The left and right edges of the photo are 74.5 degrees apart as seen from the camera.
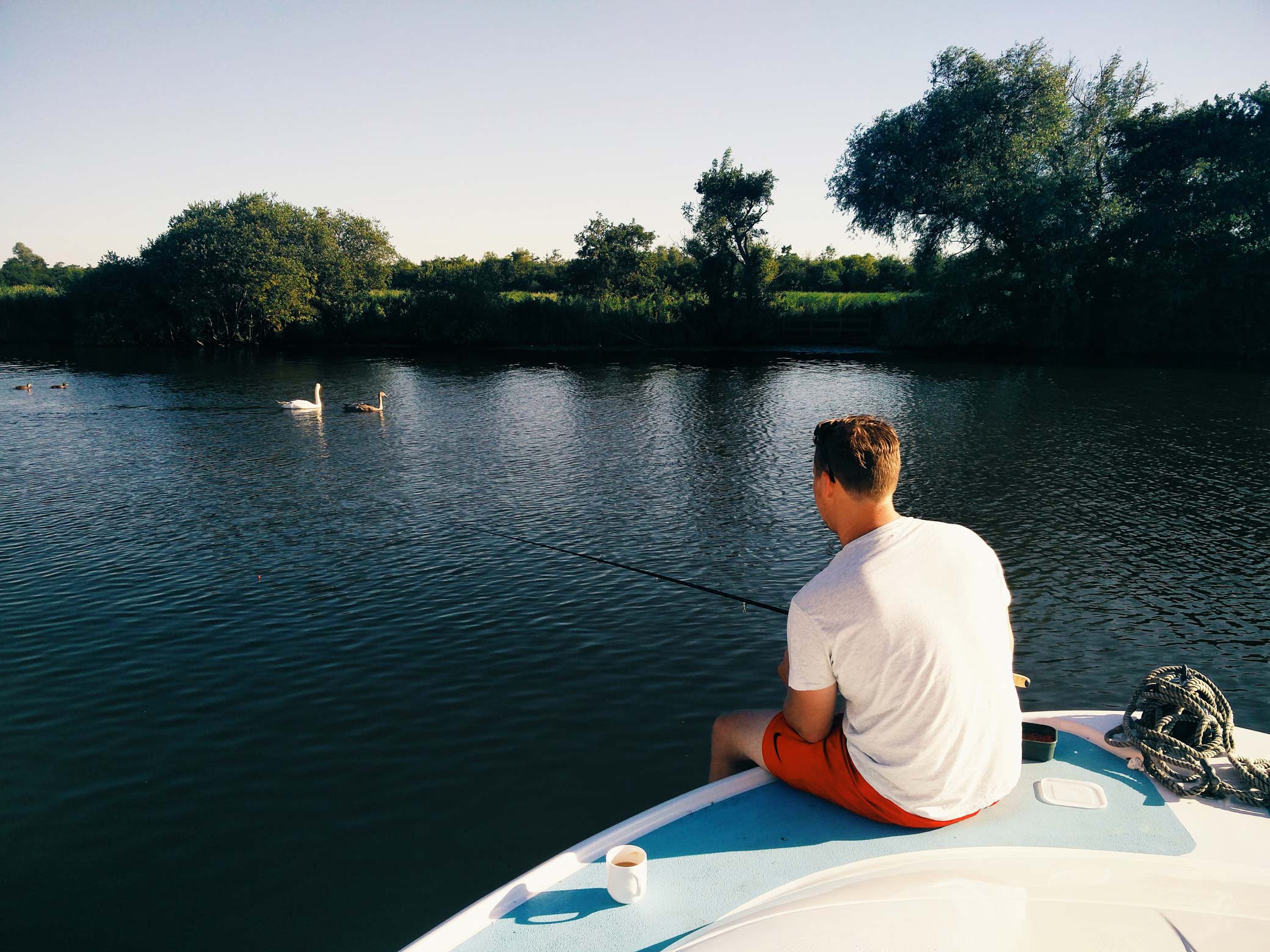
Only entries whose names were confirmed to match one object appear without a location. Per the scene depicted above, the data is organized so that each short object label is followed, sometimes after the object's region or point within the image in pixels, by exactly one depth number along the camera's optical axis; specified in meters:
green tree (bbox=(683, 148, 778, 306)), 54.97
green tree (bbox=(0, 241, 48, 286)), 127.88
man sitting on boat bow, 3.00
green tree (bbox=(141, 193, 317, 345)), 59.41
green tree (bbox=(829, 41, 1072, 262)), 42.81
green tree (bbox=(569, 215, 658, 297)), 67.06
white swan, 26.36
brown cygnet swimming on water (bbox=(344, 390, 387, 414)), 25.98
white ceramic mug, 3.07
